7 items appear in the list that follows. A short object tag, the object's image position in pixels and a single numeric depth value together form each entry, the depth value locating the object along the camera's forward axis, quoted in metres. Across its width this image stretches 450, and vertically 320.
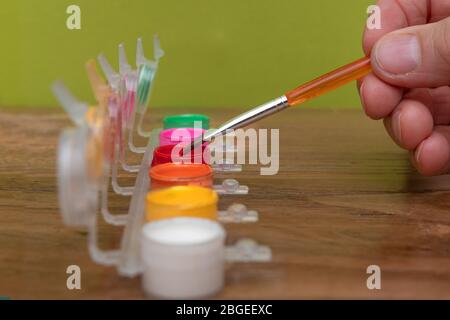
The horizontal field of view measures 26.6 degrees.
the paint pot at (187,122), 0.50
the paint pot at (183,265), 0.33
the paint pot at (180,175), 0.40
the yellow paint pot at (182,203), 0.36
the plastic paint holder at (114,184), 0.31
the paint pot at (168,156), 0.44
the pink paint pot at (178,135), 0.46
